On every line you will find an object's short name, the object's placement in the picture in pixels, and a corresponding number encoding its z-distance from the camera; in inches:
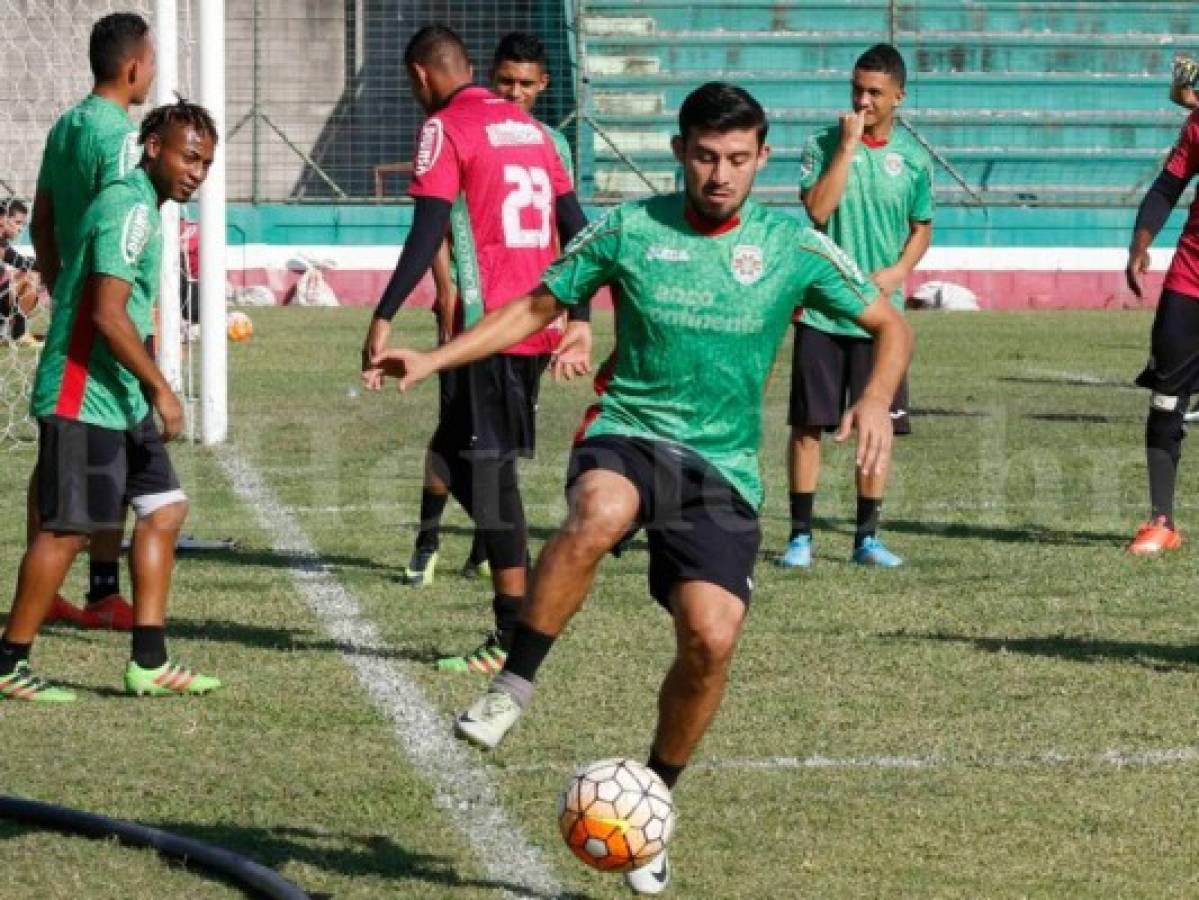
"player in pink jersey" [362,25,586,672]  605.6
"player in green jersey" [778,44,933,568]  770.2
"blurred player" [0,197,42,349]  1342.3
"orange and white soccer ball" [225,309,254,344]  1640.0
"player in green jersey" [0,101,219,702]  546.0
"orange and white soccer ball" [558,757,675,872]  375.9
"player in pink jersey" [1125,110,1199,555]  806.5
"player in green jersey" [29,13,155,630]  653.9
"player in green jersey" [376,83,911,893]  408.2
